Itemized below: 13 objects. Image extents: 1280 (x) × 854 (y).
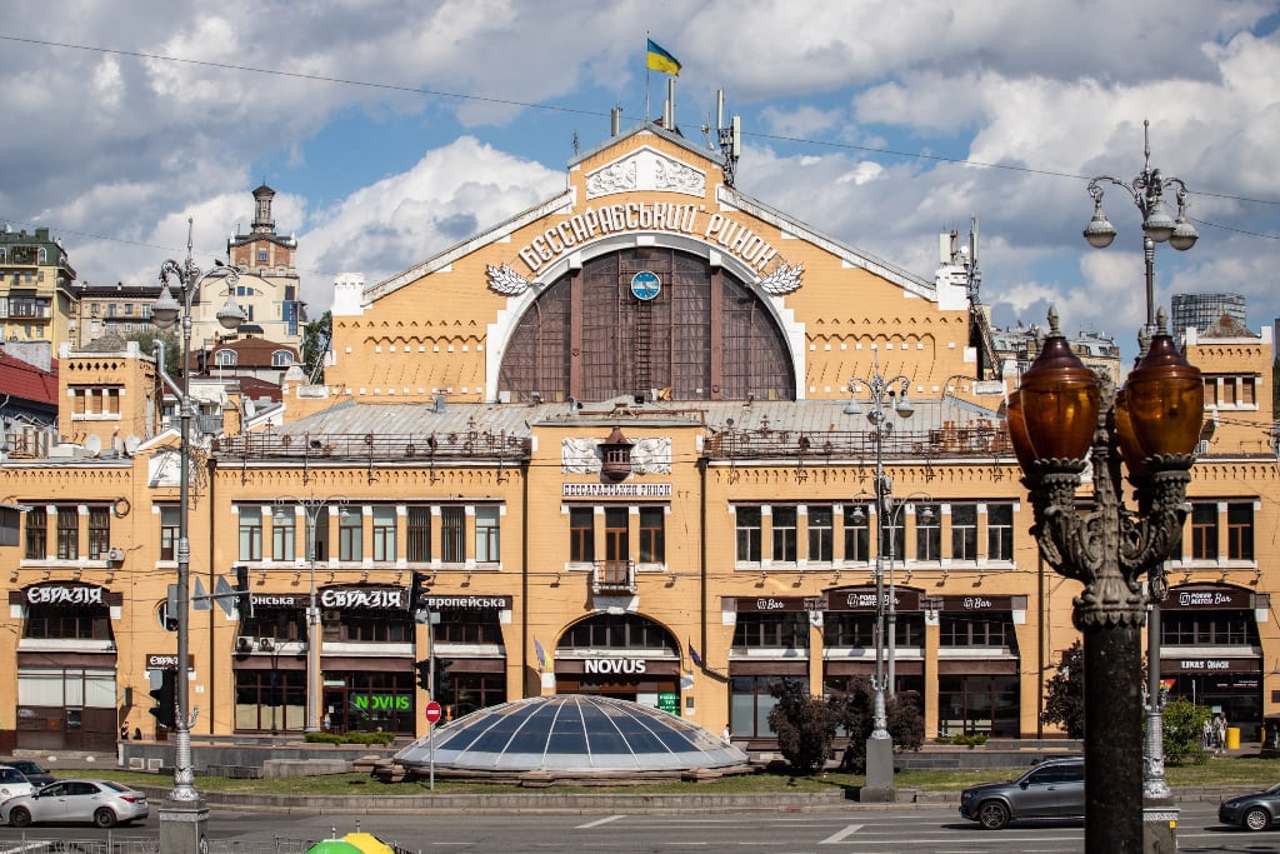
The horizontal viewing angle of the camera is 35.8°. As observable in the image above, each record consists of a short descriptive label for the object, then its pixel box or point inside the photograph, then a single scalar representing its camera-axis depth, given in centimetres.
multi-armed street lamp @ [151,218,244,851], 3472
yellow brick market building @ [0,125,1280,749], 6962
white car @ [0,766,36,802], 5184
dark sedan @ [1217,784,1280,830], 4306
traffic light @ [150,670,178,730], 3550
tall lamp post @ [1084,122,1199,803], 2886
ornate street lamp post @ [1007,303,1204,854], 1497
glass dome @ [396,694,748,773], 5566
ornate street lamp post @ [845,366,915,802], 5188
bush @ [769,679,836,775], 5697
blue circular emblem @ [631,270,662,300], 8056
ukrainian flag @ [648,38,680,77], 8400
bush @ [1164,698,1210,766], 5744
